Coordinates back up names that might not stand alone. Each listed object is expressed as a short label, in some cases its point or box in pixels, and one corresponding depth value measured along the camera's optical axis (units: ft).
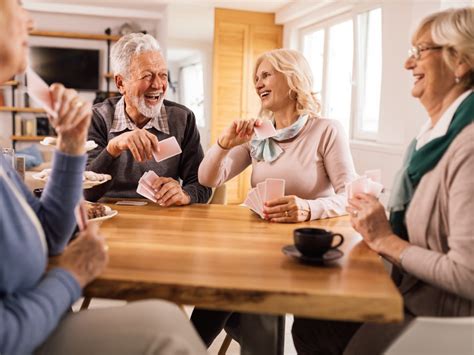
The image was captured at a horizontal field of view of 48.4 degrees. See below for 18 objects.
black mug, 4.20
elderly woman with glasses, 4.13
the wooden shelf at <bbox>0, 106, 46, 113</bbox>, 25.54
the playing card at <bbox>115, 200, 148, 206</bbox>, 6.68
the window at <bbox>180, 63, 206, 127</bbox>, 25.05
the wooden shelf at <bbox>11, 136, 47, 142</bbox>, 25.44
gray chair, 3.28
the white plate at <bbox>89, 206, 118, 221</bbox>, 5.47
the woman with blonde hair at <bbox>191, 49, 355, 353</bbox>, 6.83
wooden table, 3.60
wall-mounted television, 26.11
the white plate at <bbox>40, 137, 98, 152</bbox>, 5.24
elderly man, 7.62
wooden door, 23.58
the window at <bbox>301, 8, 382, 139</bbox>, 17.43
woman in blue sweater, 3.35
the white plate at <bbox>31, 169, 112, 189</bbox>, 5.84
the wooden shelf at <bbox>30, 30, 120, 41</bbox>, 25.76
